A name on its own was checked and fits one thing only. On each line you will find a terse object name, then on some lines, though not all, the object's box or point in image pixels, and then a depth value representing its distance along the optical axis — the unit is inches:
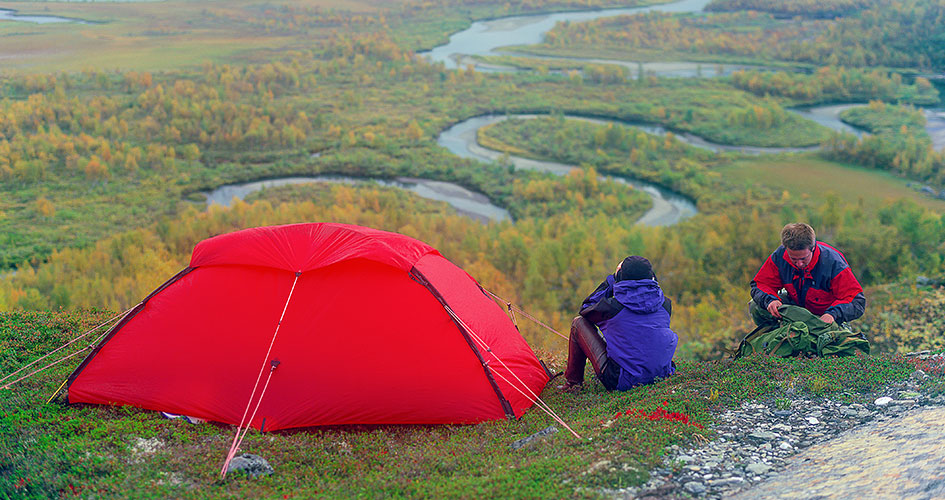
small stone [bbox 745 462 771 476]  207.6
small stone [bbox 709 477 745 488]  200.1
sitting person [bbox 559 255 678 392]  280.8
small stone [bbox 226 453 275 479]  230.8
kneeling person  283.7
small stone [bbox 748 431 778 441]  230.8
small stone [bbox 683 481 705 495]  195.8
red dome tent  286.4
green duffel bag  298.5
